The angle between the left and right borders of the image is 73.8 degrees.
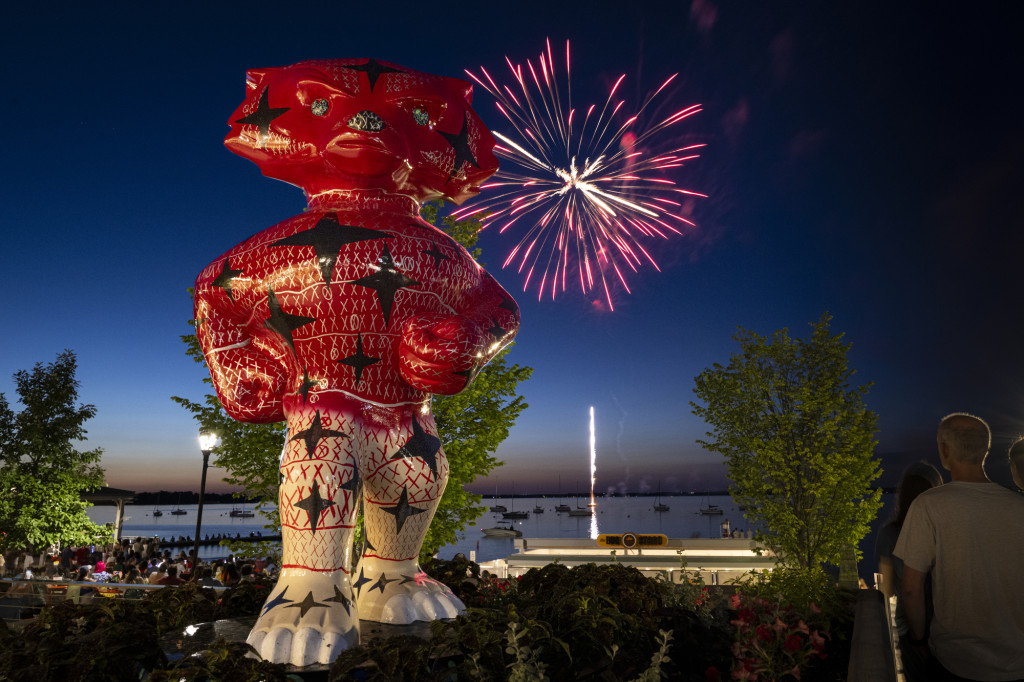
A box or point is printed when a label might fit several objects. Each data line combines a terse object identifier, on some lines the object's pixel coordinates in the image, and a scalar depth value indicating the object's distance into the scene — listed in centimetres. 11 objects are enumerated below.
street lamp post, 980
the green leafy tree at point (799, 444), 1075
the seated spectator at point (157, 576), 1036
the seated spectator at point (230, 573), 1007
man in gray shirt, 261
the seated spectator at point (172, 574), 781
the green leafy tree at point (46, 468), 1410
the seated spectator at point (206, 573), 1048
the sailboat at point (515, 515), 15750
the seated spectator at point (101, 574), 1170
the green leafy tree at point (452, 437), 812
